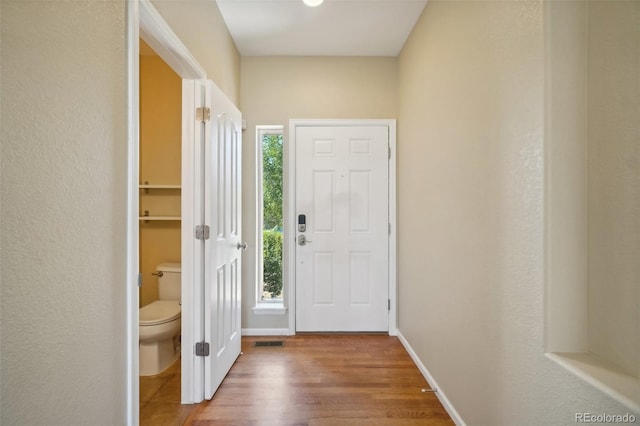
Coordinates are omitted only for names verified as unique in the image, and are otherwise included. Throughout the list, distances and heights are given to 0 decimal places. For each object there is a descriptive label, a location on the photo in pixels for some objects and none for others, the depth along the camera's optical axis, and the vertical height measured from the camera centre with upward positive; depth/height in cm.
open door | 196 -16
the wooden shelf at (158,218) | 271 -3
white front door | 302 -14
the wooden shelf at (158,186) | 269 +24
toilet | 219 -85
